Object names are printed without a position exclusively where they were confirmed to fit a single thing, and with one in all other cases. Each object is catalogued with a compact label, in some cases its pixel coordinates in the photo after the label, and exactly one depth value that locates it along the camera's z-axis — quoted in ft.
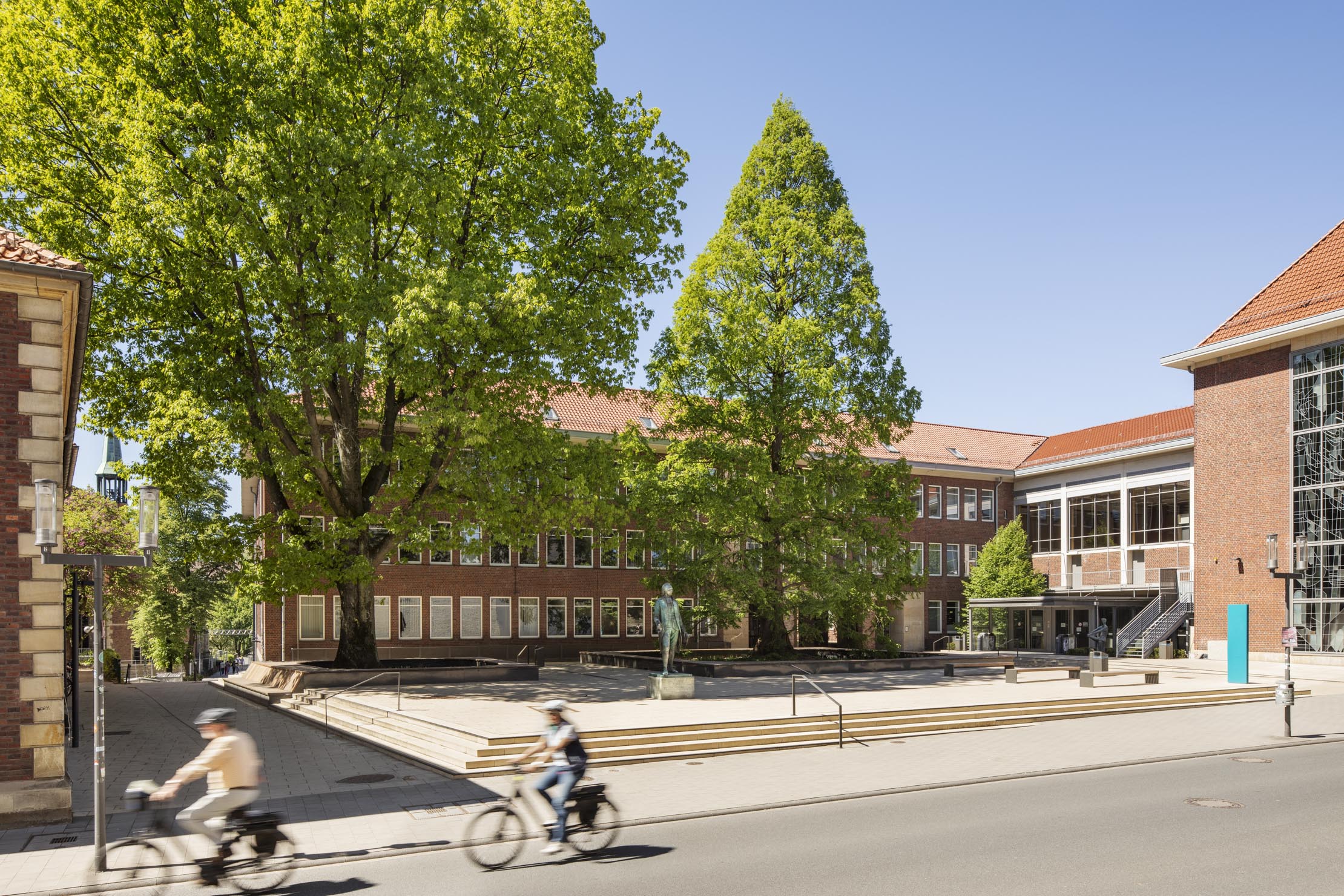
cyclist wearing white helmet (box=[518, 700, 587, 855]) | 34.09
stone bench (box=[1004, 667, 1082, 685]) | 96.89
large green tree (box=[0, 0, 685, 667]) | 74.95
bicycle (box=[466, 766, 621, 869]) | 32.99
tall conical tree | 104.32
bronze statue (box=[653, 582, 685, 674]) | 81.76
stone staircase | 55.06
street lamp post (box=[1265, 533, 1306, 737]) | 65.77
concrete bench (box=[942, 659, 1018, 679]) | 116.57
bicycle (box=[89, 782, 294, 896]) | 29.91
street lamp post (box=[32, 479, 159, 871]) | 33.32
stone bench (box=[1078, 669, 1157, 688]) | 89.10
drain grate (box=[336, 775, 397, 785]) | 50.14
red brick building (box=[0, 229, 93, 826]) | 40.78
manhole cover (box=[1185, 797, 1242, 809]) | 42.70
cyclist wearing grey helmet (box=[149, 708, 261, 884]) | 29.81
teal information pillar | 97.86
